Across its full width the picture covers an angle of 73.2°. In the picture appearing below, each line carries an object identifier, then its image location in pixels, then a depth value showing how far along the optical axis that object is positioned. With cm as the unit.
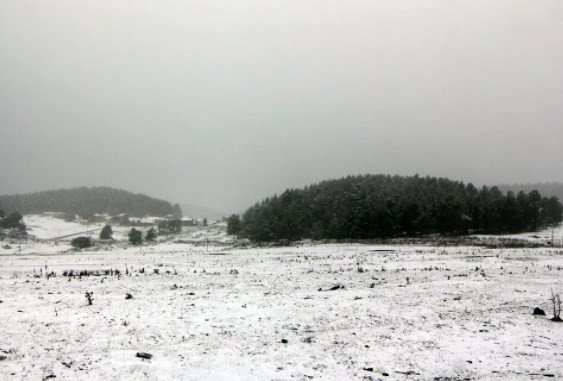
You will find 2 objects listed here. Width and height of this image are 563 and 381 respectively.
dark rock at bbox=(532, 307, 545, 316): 1451
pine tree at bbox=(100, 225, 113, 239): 13112
